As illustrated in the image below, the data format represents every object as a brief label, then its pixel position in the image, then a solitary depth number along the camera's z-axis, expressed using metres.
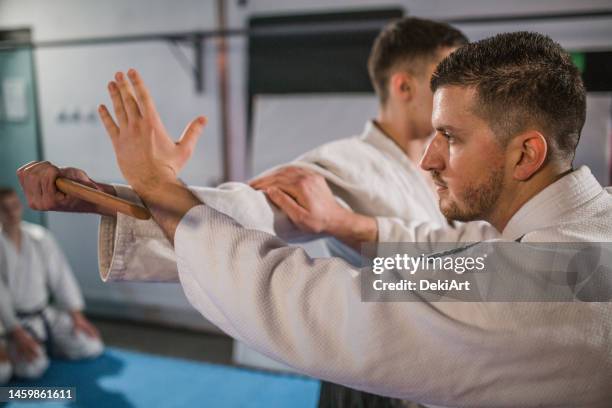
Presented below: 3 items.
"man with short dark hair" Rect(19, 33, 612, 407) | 0.67
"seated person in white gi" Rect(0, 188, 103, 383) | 2.88
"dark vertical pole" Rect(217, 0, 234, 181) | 3.16
